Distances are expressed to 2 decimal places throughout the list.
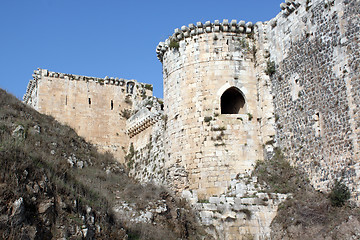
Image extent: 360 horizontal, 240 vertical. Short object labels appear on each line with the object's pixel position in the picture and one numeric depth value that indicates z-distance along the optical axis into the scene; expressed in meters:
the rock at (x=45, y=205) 10.31
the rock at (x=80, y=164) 16.85
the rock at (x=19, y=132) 15.45
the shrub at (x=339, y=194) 14.05
